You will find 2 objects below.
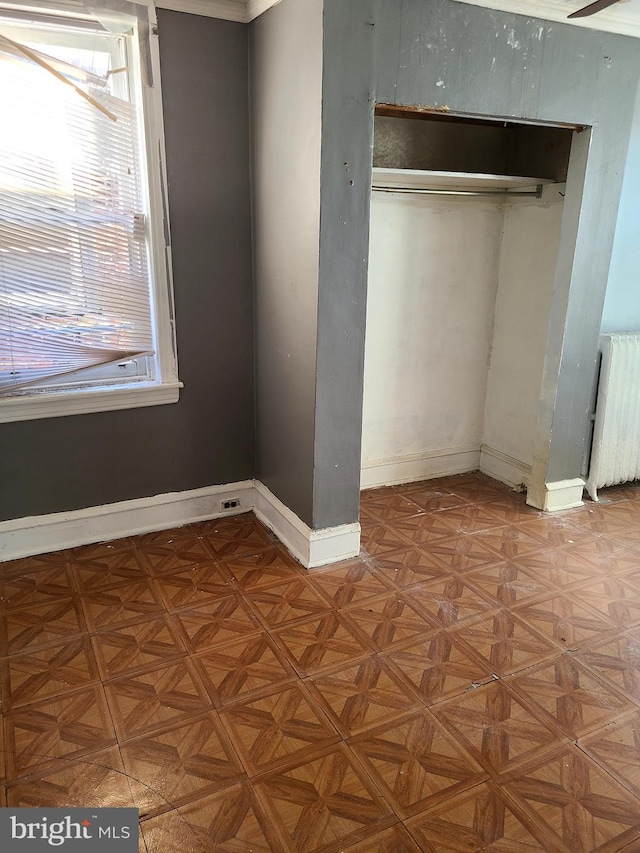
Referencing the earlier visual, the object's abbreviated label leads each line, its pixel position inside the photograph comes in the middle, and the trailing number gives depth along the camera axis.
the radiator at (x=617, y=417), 3.26
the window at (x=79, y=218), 2.44
